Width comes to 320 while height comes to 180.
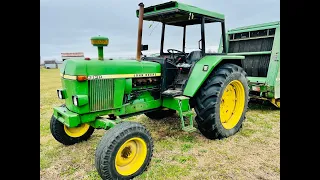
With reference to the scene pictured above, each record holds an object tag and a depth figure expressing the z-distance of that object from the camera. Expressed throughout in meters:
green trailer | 5.41
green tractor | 2.84
